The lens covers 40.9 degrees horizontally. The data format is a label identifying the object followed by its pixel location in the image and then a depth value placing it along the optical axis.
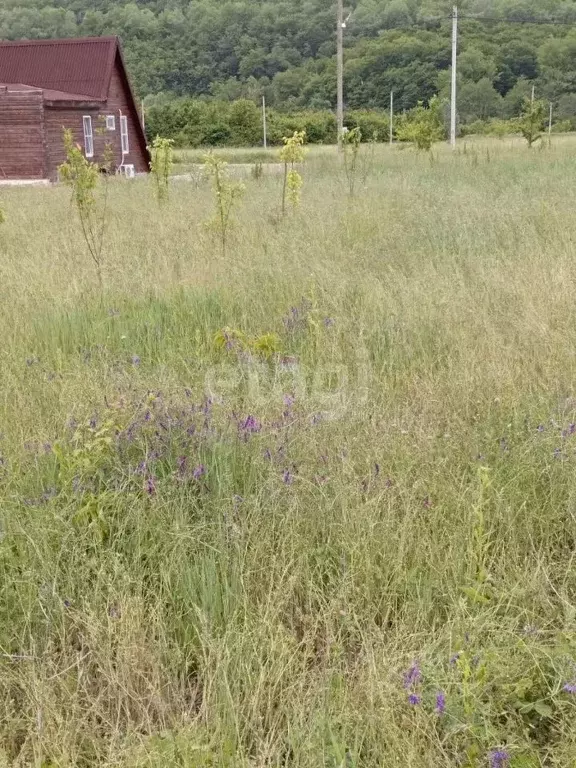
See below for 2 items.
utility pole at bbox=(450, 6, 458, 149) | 34.09
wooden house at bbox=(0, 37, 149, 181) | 24.16
